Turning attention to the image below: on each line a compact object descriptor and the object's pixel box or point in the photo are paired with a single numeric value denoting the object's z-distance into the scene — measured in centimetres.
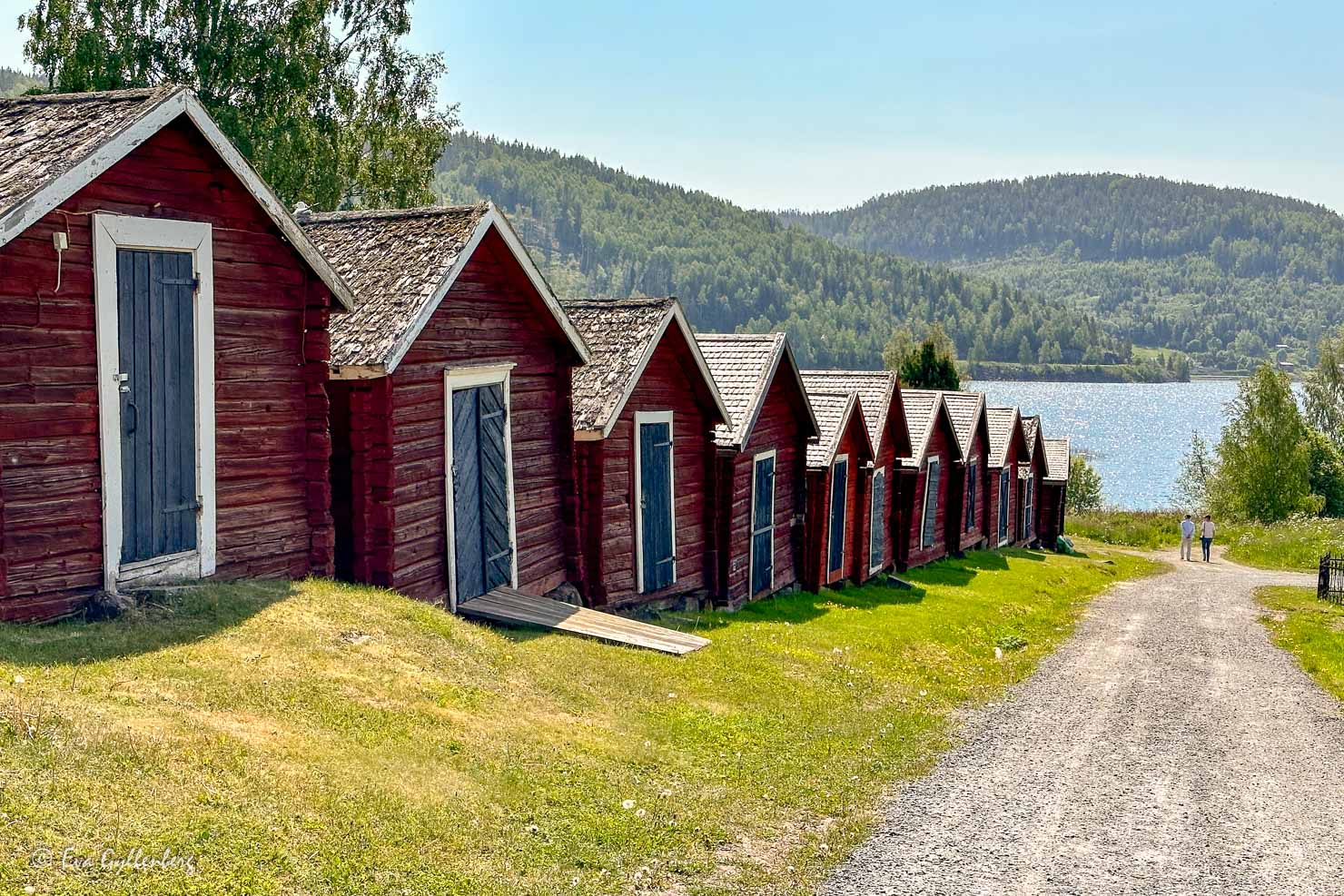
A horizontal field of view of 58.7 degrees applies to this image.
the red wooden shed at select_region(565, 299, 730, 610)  1856
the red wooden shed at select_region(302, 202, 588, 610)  1401
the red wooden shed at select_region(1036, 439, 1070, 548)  5281
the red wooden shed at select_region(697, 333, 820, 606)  2228
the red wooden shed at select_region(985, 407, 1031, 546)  4384
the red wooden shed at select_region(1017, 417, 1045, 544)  4944
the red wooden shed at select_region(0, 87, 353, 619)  1045
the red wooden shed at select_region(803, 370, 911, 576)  2972
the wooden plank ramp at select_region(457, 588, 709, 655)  1496
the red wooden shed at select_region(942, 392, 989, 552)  3872
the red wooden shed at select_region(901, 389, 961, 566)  3422
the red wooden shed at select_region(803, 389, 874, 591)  2619
